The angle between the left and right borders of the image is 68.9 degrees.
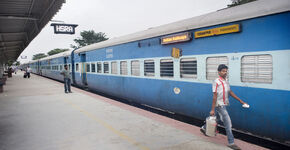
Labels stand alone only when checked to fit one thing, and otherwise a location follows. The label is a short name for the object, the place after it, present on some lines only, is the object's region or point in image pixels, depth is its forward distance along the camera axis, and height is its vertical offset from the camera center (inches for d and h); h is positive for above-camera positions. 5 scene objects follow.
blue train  163.8 +3.4
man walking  172.7 -23.6
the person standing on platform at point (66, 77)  524.4 -20.9
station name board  661.5 +131.1
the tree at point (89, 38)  3021.7 +436.8
